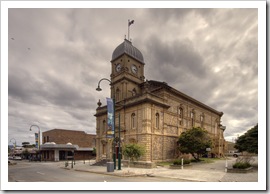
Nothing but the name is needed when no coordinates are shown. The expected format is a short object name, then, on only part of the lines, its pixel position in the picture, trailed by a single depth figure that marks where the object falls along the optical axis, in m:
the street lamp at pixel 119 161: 21.32
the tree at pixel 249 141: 19.48
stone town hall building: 28.70
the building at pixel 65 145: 50.47
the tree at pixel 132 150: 21.97
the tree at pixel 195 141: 29.22
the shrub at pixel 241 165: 17.48
